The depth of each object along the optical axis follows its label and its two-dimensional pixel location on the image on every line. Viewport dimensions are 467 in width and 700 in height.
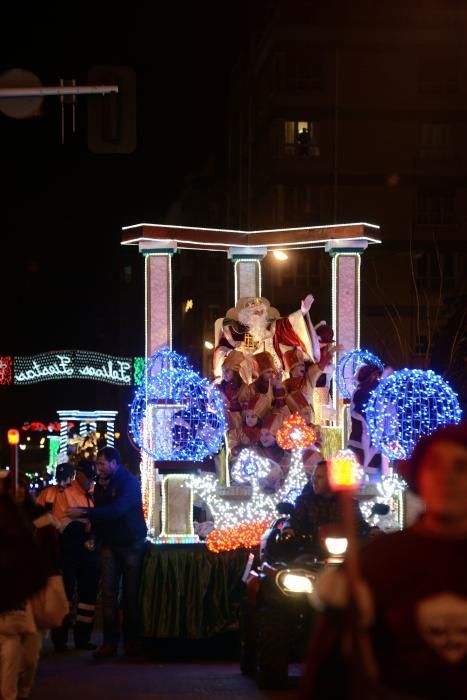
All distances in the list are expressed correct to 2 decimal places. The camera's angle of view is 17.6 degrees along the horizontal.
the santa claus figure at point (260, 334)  18.50
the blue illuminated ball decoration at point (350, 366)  18.00
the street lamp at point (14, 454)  8.89
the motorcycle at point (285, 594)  12.21
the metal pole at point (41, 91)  11.63
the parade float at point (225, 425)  15.12
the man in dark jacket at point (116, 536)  14.77
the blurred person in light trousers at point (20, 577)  8.48
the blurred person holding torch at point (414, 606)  4.89
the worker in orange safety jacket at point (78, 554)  15.62
